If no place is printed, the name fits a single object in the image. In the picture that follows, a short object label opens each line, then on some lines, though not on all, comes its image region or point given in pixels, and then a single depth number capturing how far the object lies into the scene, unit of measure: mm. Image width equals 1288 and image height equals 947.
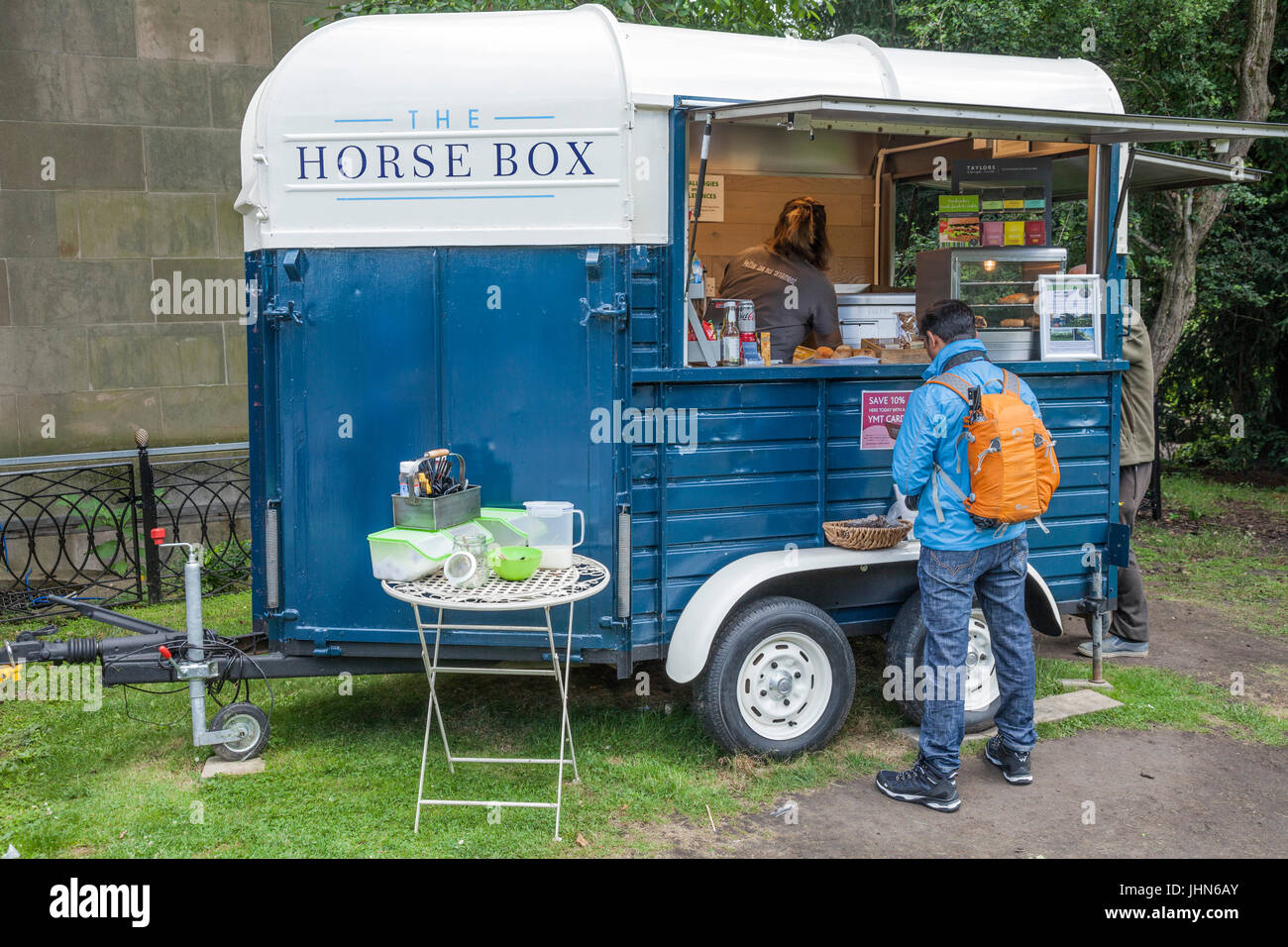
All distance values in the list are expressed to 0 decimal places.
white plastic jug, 5168
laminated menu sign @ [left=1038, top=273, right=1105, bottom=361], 6293
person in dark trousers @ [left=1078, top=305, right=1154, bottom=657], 7238
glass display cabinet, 6531
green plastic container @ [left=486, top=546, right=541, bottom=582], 4934
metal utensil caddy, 4914
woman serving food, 6910
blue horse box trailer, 5176
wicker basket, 5527
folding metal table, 4566
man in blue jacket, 4988
